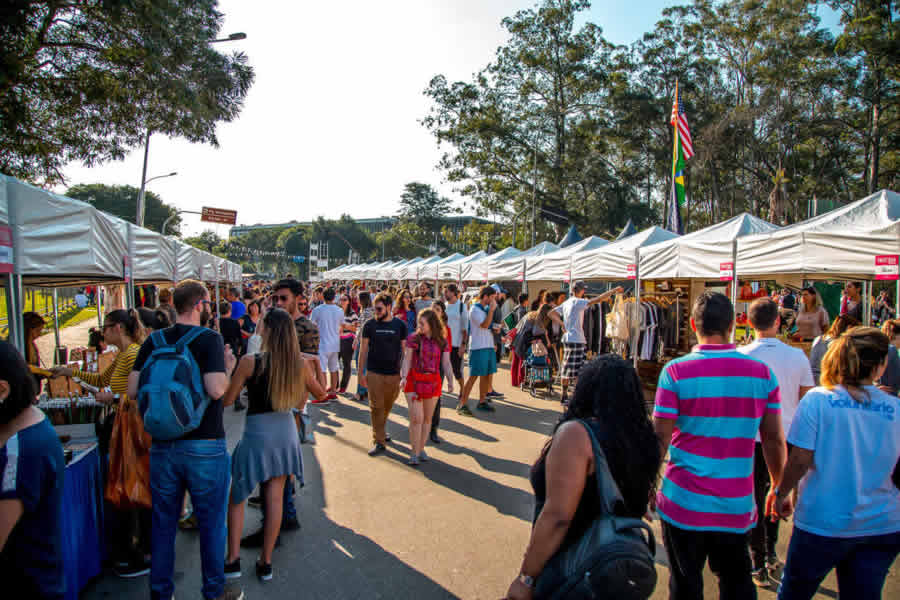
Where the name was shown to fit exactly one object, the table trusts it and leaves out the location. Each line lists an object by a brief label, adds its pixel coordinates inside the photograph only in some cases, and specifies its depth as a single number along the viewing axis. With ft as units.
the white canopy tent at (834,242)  16.81
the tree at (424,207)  268.21
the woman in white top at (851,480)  7.27
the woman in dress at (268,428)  10.72
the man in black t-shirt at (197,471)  9.13
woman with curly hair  5.48
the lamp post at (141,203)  65.66
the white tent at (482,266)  50.03
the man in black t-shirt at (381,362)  19.08
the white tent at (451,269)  61.04
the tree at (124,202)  202.49
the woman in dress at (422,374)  18.40
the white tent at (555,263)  37.06
